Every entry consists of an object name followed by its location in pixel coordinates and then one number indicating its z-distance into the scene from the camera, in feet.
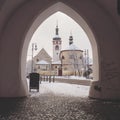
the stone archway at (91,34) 23.40
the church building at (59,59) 128.97
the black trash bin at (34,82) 28.18
